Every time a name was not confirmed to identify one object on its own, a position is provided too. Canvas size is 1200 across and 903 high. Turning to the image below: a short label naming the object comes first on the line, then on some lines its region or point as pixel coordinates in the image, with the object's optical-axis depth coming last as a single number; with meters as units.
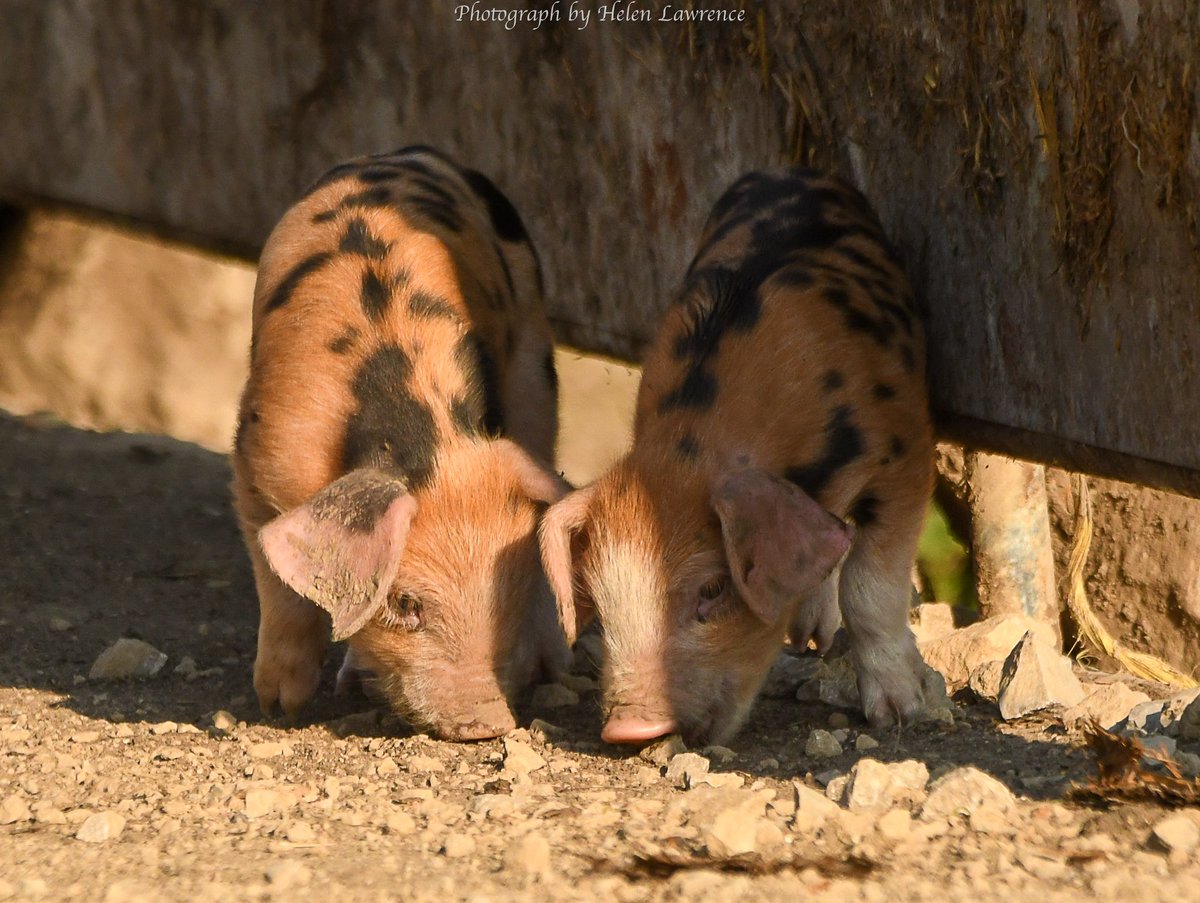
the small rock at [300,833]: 7.50
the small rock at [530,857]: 6.85
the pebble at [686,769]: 8.43
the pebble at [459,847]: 7.17
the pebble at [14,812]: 8.07
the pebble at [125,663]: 11.45
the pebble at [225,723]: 10.18
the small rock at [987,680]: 10.35
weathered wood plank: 8.98
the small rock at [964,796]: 7.37
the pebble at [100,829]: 7.63
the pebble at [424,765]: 9.00
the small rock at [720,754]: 8.98
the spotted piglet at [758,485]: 8.91
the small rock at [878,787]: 7.59
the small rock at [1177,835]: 6.81
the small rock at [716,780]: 8.32
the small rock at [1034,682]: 9.67
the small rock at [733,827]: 6.99
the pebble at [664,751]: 8.97
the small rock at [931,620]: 12.28
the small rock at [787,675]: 10.83
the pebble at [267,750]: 9.41
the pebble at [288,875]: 6.74
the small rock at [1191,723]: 8.60
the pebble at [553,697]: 10.73
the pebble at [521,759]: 8.87
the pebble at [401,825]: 7.62
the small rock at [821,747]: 9.08
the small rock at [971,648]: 11.02
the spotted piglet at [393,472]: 9.19
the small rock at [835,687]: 10.34
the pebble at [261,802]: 8.03
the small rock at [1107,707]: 9.56
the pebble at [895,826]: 7.12
